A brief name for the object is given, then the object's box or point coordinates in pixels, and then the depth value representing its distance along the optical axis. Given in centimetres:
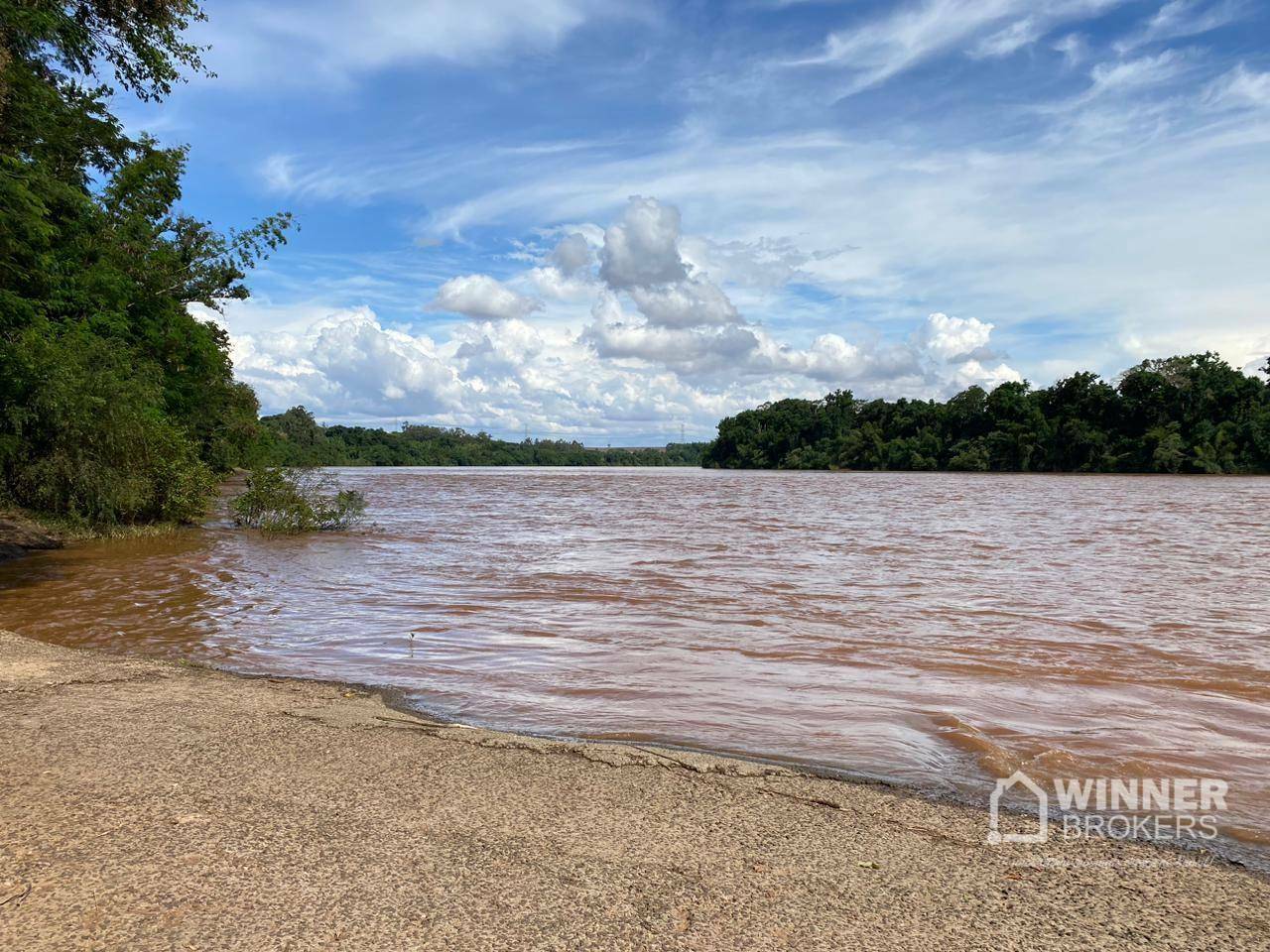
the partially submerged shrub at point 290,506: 2016
